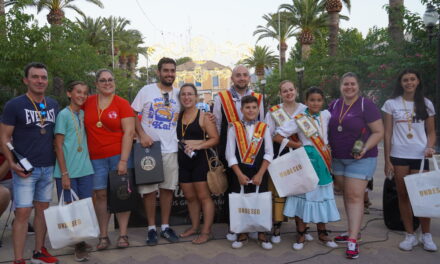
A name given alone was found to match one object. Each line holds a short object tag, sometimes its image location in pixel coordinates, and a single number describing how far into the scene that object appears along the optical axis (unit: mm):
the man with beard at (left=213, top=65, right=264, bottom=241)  4750
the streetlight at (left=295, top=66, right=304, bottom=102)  20797
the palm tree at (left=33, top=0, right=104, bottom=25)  22031
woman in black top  4625
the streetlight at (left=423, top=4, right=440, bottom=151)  10750
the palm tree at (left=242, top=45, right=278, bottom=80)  46750
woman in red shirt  4262
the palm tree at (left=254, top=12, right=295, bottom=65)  37031
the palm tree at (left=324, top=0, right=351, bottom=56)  21094
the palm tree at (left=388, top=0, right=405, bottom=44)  13819
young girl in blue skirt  4285
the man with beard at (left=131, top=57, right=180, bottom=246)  4672
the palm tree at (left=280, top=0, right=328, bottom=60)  28938
